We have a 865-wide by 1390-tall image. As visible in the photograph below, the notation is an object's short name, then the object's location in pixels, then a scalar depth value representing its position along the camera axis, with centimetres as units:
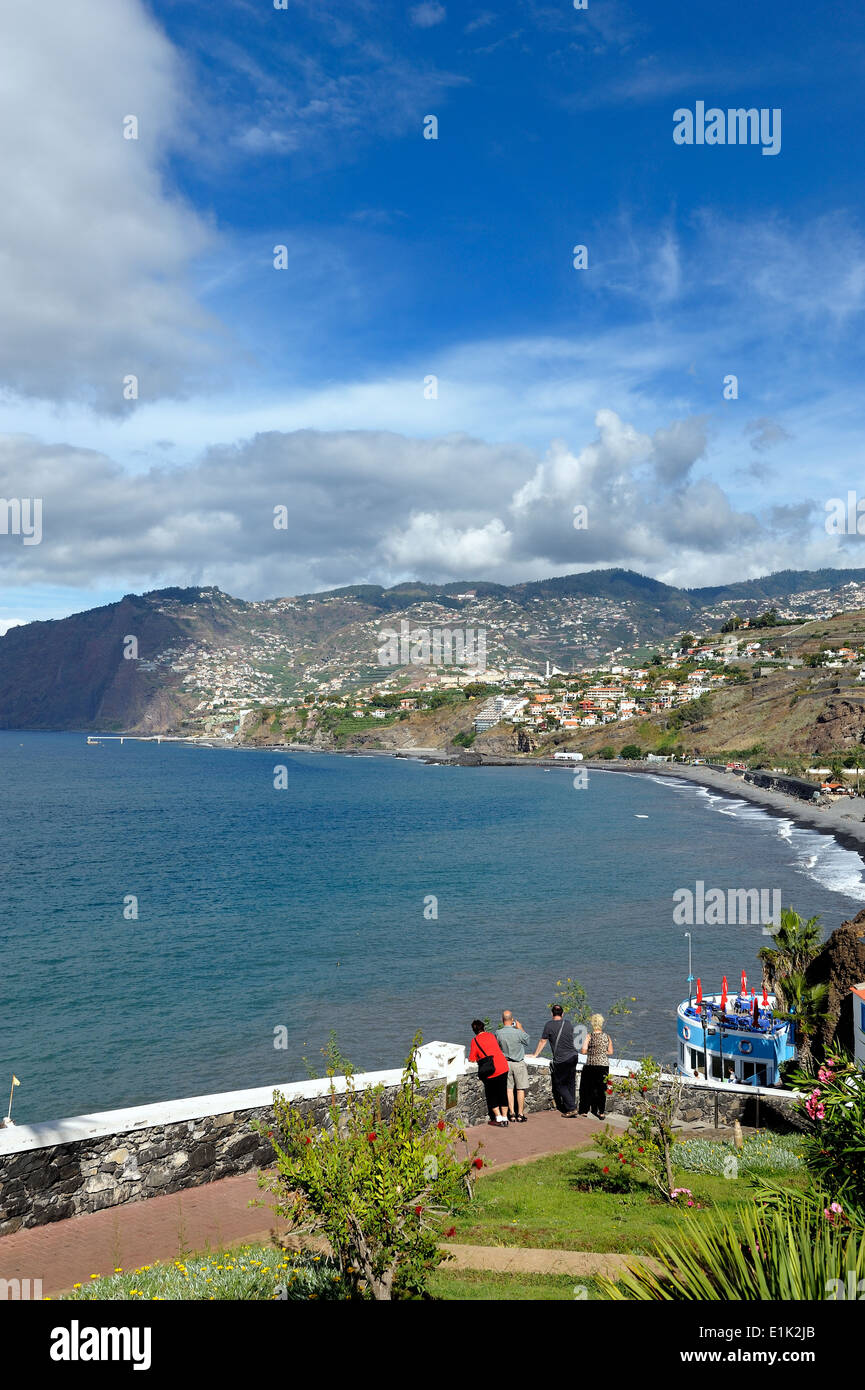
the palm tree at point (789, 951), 1858
